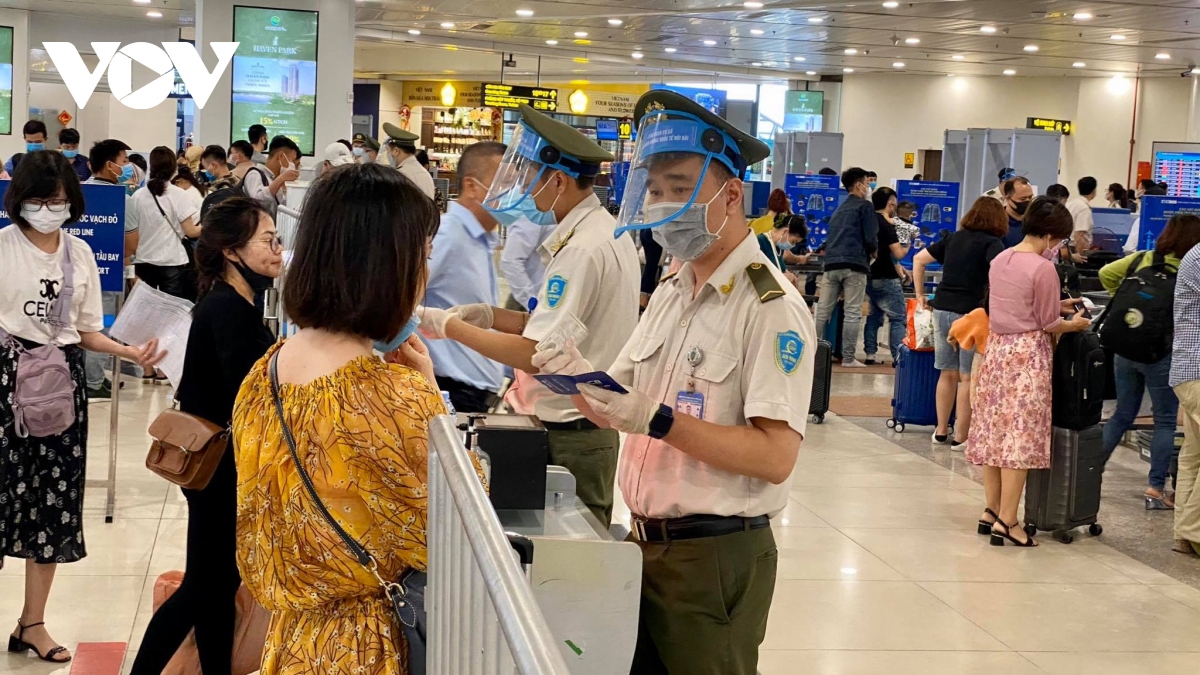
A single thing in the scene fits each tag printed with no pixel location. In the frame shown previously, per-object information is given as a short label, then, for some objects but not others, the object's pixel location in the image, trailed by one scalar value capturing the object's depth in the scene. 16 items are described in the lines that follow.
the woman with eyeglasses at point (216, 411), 3.14
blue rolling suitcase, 8.78
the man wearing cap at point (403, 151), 8.88
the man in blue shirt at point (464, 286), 4.25
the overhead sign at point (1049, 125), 23.25
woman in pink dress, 5.95
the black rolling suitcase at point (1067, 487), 6.06
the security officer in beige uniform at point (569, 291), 3.27
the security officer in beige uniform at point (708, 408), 2.25
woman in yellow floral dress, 1.82
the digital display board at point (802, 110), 29.19
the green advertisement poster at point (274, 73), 15.91
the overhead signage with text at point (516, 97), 28.58
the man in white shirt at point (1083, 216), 12.26
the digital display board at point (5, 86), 19.97
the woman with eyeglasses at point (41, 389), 3.98
